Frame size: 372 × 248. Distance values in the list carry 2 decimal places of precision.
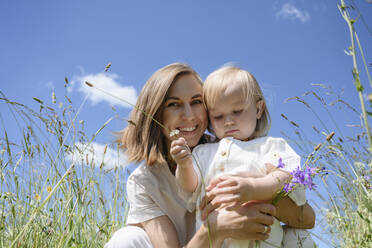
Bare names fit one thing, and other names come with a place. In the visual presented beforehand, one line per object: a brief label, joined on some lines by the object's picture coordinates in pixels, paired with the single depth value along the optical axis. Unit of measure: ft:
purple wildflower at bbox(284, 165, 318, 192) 2.00
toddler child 2.42
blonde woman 2.98
